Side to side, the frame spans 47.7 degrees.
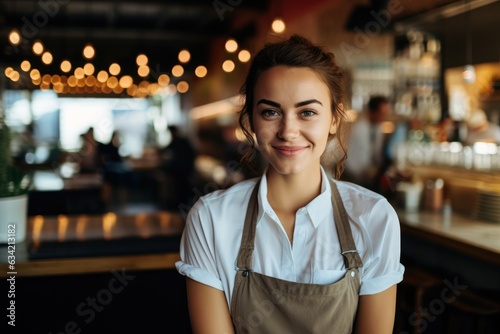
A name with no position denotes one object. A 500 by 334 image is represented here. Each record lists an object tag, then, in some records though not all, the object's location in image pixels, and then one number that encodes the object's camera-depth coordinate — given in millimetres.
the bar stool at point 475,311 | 2754
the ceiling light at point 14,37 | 5746
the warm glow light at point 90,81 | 12680
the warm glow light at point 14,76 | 9822
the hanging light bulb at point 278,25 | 5552
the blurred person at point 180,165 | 8906
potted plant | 2613
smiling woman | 1455
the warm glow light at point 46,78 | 12086
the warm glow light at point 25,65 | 9330
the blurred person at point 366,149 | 5766
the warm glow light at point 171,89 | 15368
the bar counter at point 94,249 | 2545
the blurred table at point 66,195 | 5637
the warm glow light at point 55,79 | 12453
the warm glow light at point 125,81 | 12212
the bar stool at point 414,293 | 3102
